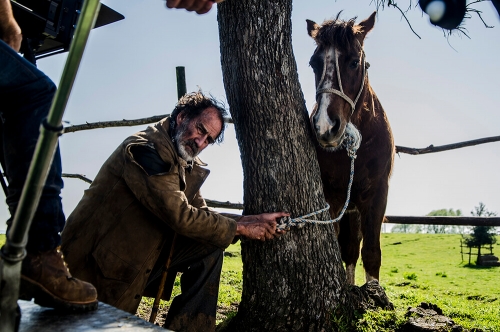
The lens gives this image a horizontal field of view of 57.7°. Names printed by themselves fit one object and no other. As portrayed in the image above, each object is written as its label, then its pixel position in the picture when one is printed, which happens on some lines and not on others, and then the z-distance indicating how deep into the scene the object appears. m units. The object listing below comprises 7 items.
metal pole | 0.94
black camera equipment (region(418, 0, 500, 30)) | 1.30
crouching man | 2.85
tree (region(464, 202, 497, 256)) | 21.06
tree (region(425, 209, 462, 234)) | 46.53
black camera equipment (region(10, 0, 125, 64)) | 2.59
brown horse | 3.38
